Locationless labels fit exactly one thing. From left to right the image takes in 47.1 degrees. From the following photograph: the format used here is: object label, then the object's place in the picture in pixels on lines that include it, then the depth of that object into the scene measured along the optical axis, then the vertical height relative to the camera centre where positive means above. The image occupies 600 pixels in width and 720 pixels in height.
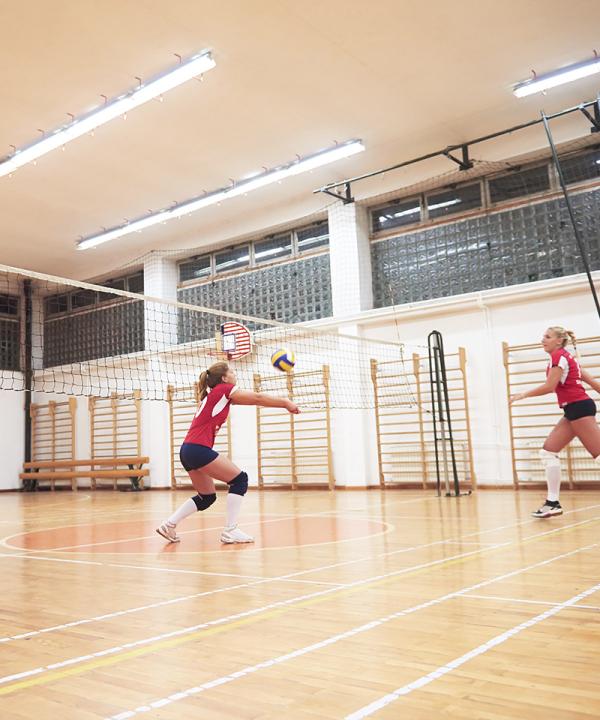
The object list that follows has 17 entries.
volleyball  10.08 +1.33
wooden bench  15.79 -0.20
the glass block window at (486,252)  11.10 +3.28
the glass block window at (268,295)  13.98 +3.38
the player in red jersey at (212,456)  5.55 +0.00
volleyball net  13.22 +2.50
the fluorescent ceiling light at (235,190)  11.47 +4.89
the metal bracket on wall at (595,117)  10.06 +4.66
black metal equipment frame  9.34 +0.51
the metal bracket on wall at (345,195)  13.01 +4.79
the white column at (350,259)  13.20 +3.63
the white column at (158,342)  16.06 +2.67
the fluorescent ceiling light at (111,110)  8.81 +4.91
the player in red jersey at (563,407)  6.16 +0.25
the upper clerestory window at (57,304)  18.73 +4.33
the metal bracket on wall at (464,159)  11.40 +4.69
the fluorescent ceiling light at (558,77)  9.17 +4.87
